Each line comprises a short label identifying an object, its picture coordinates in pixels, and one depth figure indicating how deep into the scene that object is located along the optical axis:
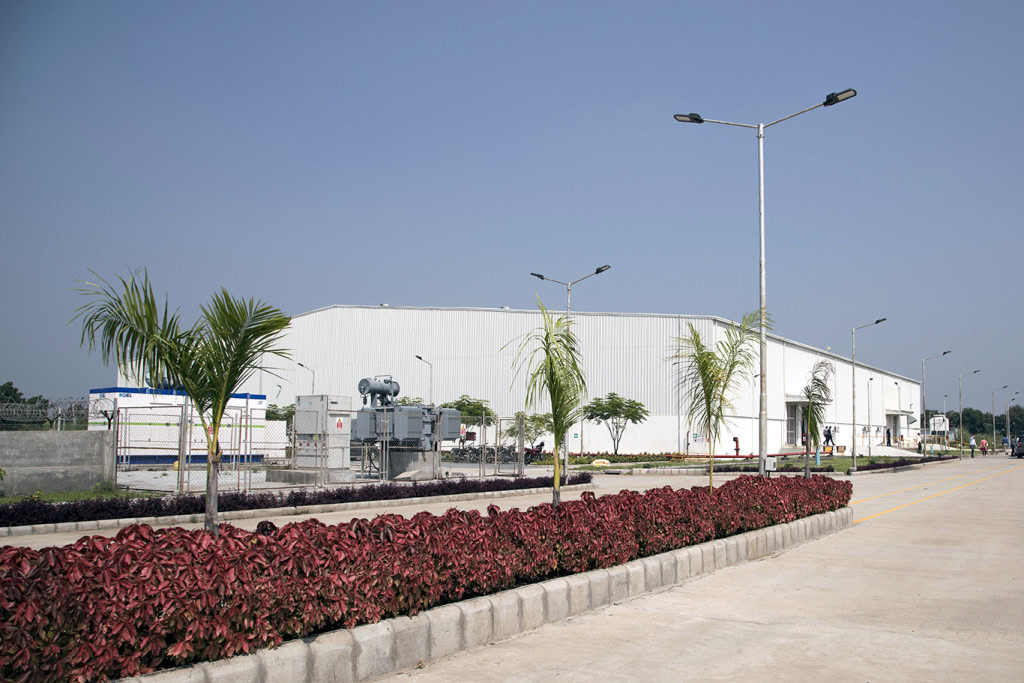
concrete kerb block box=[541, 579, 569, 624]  7.84
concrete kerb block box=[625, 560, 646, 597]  9.11
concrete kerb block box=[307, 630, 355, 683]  5.62
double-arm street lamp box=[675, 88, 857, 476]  16.98
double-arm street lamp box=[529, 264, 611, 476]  34.31
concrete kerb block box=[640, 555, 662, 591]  9.40
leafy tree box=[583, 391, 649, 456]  61.88
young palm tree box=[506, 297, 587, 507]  10.82
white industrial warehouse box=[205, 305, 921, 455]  62.69
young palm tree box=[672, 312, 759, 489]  13.94
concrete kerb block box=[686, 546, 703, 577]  10.38
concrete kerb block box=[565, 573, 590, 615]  8.14
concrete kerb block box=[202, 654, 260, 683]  5.03
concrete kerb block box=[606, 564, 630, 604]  8.77
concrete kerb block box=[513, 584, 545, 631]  7.52
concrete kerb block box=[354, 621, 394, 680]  5.95
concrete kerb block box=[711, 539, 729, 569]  11.06
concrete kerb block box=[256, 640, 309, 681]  5.34
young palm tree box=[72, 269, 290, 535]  7.86
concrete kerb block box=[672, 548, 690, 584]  10.02
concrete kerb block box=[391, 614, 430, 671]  6.27
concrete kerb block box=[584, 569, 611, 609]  8.45
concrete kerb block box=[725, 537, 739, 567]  11.34
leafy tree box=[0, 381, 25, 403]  77.69
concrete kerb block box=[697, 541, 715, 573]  10.68
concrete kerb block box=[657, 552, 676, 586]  9.72
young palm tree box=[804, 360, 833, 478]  27.91
